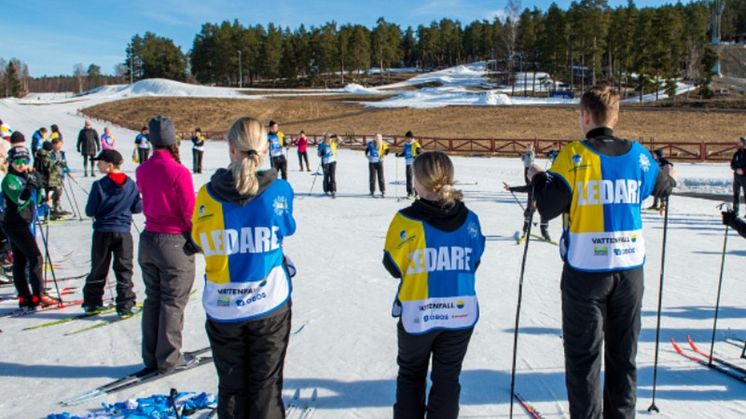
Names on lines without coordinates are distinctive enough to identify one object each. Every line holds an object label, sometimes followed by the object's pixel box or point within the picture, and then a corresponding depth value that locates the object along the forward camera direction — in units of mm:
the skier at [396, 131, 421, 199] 14188
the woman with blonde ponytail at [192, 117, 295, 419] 2902
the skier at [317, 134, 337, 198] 14415
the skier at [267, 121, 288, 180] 16422
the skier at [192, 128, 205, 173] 18172
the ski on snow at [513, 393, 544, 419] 3714
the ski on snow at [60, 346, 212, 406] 3974
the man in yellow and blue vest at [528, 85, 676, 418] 3051
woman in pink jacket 4262
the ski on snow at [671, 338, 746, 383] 4258
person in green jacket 5539
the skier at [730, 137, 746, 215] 11815
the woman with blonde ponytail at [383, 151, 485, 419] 2896
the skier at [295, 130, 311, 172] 19844
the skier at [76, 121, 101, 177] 17928
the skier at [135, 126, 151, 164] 18812
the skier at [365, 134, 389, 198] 14227
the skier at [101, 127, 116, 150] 18188
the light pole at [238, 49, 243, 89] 89838
